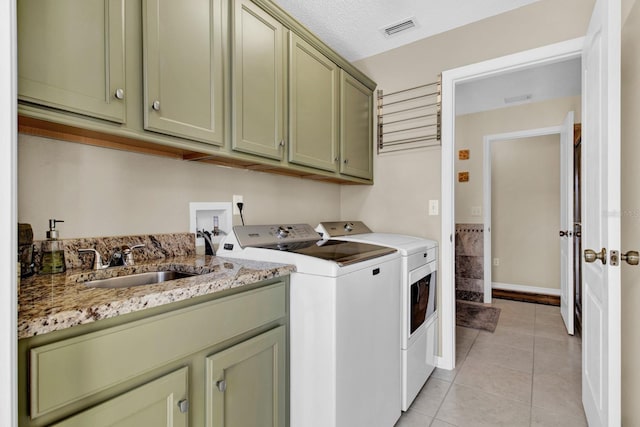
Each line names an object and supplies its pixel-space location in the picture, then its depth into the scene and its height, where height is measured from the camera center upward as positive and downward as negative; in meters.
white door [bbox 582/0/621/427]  1.20 +0.01
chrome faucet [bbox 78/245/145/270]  1.22 -0.18
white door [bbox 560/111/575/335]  2.99 -0.10
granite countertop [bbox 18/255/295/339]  0.69 -0.22
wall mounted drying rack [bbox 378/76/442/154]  2.36 +0.73
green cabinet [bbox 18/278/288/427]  0.68 -0.42
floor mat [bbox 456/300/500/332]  3.19 -1.16
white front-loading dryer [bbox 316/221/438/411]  1.78 -0.53
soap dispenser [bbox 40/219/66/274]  1.09 -0.14
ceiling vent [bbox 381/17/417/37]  2.18 +1.31
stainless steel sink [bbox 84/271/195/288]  1.16 -0.26
